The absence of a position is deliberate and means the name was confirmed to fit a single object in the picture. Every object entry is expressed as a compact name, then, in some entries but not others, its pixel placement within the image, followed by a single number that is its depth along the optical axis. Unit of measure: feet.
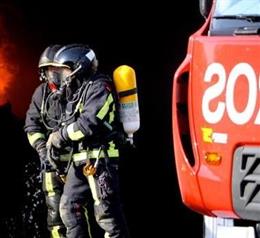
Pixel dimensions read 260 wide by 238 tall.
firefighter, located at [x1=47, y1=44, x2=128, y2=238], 38.46
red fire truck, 28.50
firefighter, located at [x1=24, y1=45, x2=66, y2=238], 41.02
